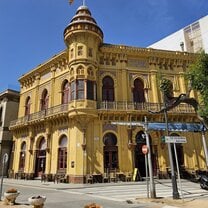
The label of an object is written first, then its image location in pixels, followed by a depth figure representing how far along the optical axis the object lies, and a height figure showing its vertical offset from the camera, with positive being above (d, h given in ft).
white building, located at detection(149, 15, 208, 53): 120.88 +72.34
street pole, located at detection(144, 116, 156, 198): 35.15 -2.50
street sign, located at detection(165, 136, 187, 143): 35.99 +5.01
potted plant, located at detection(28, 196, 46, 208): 25.02 -2.89
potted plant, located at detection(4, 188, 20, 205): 30.86 -2.88
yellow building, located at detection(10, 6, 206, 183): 67.26 +18.98
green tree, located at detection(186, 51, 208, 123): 43.19 +17.92
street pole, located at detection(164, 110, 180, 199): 33.97 -2.01
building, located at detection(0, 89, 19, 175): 97.07 +26.14
